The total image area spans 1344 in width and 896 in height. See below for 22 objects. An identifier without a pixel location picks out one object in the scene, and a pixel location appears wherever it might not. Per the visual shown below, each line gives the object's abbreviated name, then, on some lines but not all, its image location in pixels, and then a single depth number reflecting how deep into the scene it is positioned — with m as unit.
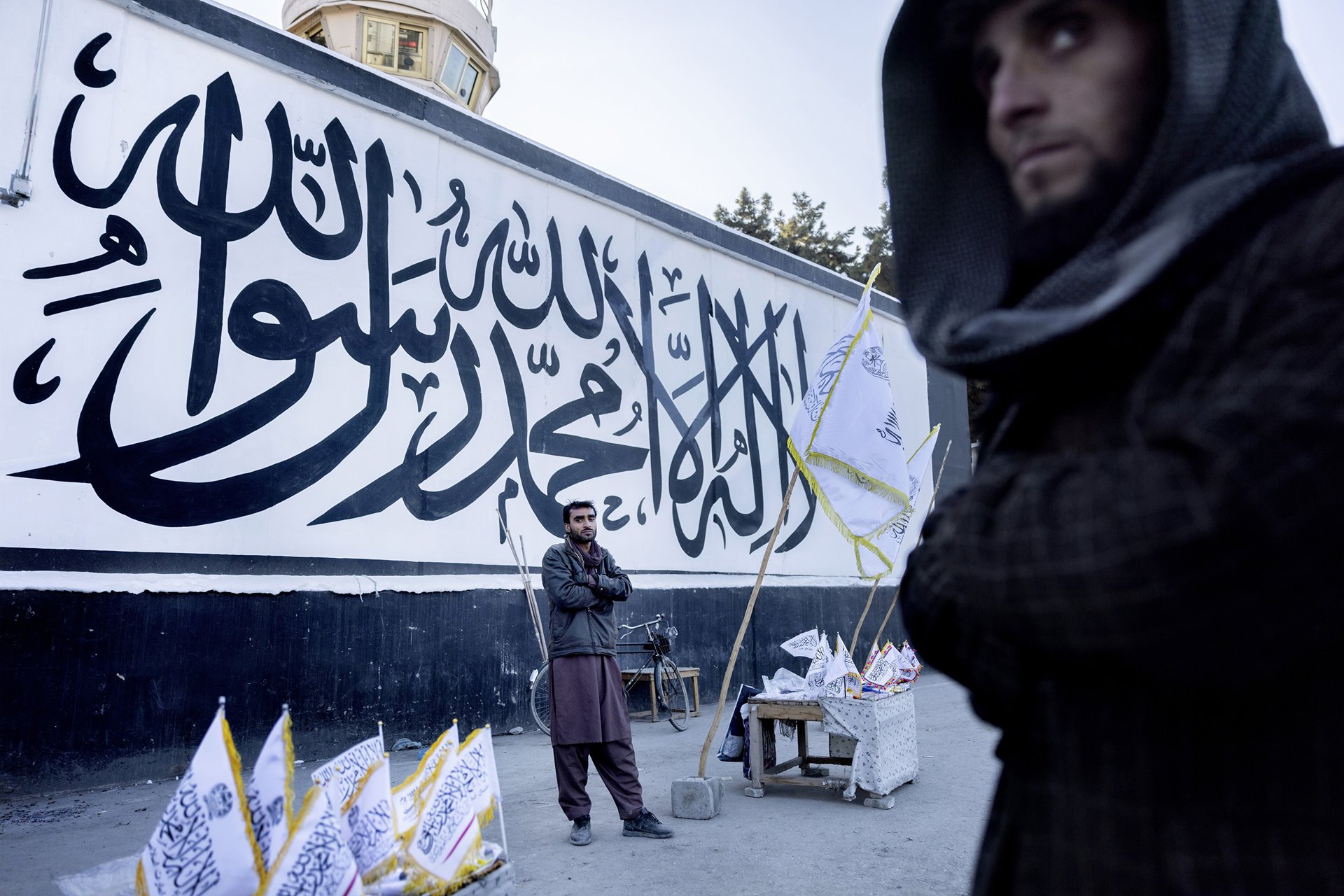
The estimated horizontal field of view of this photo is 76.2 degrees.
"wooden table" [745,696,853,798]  5.15
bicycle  7.75
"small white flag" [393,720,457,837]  2.34
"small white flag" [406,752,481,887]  2.08
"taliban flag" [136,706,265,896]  1.68
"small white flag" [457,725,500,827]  2.36
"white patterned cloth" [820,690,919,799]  4.86
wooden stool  8.41
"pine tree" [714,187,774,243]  21.20
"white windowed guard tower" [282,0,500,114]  14.76
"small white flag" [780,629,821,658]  5.75
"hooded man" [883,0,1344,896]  0.52
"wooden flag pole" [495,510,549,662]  7.60
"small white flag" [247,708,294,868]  1.82
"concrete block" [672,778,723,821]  4.67
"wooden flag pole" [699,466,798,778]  4.71
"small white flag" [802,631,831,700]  5.37
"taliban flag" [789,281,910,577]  4.75
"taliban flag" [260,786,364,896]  1.68
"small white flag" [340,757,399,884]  2.07
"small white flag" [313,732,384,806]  2.26
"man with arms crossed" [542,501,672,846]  4.36
